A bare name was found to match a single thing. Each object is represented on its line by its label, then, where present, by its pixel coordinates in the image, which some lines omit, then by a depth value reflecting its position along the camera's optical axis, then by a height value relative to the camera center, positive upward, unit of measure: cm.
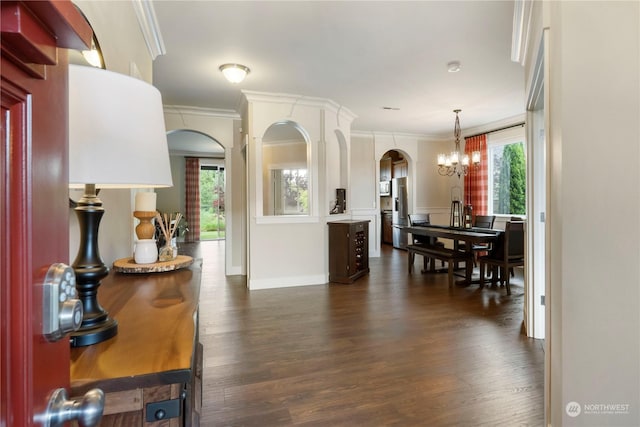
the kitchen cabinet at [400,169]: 843 +108
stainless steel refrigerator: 810 +5
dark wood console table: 73 -34
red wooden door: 37 +3
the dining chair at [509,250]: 438 -52
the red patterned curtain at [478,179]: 688 +65
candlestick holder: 155 -6
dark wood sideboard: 501 -58
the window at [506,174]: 632 +71
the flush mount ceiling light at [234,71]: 372 +153
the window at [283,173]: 746 +87
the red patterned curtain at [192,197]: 1089 +50
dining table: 446 -32
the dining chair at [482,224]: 551 -23
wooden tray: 154 -24
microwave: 934 +65
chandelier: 536 +85
